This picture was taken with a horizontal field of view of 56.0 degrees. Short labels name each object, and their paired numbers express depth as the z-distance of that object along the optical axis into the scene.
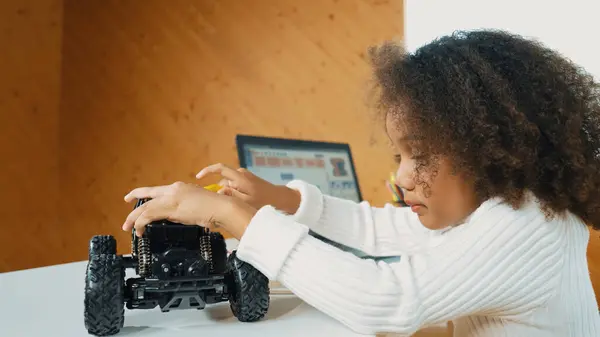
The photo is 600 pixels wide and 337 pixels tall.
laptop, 1.29
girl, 0.63
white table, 0.59
